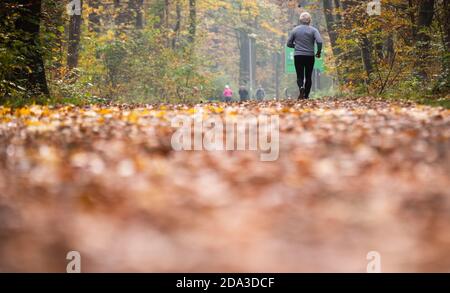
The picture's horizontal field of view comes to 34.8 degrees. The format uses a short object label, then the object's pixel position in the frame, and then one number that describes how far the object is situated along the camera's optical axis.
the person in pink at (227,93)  38.72
